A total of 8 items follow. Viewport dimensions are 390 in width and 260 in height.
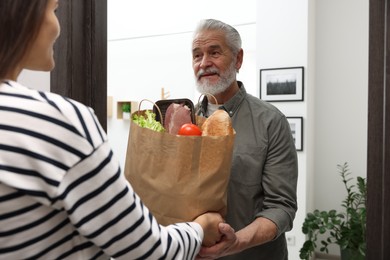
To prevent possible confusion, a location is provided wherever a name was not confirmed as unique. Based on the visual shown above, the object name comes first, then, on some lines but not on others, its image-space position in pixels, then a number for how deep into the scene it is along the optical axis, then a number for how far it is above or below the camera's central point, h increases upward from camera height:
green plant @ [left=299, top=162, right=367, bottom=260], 3.41 -0.90
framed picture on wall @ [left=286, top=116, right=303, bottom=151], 3.70 -0.03
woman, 0.53 -0.07
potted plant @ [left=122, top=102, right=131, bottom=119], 5.20 +0.18
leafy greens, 1.04 +0.00
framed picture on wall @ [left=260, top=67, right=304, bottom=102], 3.70 +0.39
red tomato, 0.97 -0.02
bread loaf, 1.02 +0.00
